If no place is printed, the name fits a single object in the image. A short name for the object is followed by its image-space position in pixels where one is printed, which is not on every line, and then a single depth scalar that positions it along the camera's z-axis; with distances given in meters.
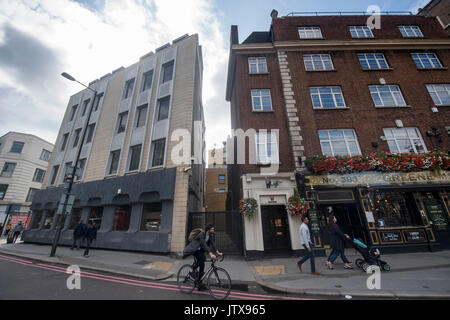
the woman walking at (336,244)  7.08
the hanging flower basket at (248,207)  9.88
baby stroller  6.55
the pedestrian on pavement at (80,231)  11.61
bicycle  4.78
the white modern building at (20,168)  25.09
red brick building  10.12
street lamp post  9.84
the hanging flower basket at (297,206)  9.63
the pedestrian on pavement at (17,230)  15.57
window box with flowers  10.45
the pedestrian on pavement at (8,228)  18.29
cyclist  5.11
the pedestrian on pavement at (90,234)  10.37
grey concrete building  11.16
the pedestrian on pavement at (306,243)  6.59
